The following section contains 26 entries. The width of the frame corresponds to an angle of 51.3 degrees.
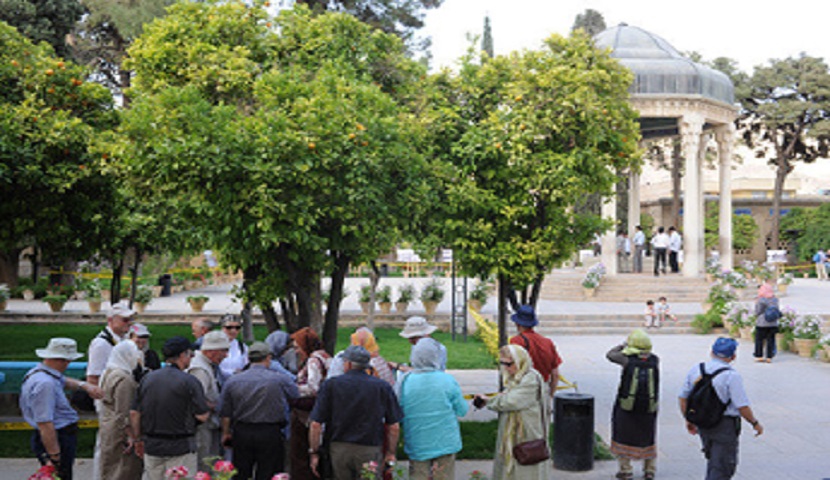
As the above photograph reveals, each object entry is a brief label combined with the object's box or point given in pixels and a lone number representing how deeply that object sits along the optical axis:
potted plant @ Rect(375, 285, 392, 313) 22.91
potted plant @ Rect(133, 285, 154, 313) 23.56
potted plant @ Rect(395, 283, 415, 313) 22.77
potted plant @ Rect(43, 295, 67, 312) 22.88
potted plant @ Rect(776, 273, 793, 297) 29.77
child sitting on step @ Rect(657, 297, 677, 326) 22.20
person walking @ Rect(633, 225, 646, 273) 30.74
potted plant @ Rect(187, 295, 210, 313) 23.47
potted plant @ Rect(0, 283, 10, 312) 23.30
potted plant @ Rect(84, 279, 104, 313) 23.12
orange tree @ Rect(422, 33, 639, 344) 9.77
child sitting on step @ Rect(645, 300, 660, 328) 21.91
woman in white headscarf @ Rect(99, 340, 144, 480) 6.55
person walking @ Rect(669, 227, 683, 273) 29.52
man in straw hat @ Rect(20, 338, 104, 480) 6.18
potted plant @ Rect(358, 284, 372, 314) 22.53
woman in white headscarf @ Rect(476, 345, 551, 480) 6.55
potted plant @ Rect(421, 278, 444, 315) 22.67
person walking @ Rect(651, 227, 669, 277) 29.12
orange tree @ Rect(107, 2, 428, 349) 8.17
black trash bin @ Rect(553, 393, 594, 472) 8.44
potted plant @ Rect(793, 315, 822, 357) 17.58
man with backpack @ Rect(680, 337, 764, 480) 7.02
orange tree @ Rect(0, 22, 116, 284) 10.21
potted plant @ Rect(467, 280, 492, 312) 23.81
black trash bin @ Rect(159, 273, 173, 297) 30.27
